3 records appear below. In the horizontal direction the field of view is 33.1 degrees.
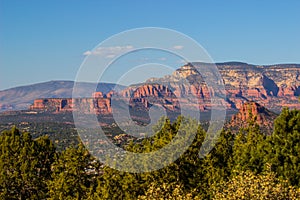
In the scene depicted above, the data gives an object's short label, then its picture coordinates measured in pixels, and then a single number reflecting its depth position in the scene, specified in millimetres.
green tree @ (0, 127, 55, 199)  72688
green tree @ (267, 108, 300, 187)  56844
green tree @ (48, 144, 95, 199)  65188
